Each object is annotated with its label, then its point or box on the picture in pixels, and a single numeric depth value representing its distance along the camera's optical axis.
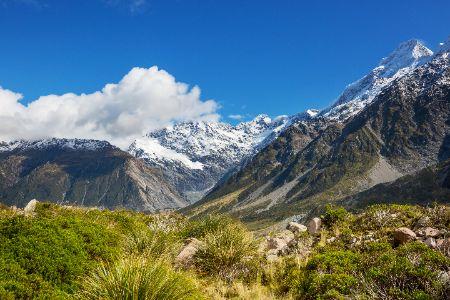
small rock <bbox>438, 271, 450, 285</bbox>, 10.68
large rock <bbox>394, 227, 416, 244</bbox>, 16.11
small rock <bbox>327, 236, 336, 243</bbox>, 18.82
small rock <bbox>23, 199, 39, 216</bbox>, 27.62
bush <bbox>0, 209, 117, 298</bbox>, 11.66
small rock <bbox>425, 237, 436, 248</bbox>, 14.32
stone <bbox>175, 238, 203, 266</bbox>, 18.36
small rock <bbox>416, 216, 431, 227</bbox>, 17.40
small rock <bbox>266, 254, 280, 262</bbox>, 18.00
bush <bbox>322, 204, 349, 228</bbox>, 22.28
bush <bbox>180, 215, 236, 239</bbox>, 23.28
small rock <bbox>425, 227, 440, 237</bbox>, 15.85
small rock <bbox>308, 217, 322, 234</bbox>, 22.30
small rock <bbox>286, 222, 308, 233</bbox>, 25.88
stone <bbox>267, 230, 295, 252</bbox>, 20.28
